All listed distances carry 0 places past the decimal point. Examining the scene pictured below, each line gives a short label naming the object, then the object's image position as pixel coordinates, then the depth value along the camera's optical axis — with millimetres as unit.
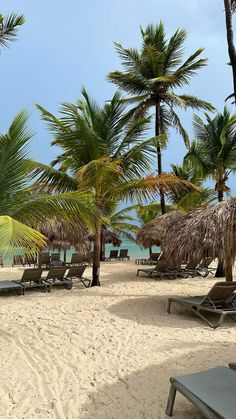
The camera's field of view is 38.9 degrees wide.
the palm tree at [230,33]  6795
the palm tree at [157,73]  15094
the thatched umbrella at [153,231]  12078
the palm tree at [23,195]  5367
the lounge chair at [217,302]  6707
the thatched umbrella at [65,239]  18150
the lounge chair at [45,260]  17750
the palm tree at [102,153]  10492
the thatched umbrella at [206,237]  7285
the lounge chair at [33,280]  9844
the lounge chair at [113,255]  24672
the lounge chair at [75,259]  17000
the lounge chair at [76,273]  11008
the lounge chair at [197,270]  13773
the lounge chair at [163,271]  13344
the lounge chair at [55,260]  17658
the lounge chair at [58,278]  10453
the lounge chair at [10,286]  9522
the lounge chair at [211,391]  2643
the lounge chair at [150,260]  18822
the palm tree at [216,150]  13633
